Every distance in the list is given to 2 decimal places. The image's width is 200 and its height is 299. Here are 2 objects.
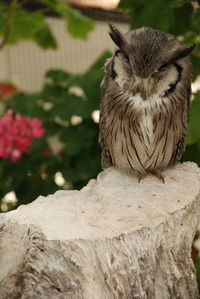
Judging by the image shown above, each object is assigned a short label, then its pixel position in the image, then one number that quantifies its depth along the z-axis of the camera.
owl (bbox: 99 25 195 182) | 1.47
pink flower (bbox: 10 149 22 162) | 1.87
